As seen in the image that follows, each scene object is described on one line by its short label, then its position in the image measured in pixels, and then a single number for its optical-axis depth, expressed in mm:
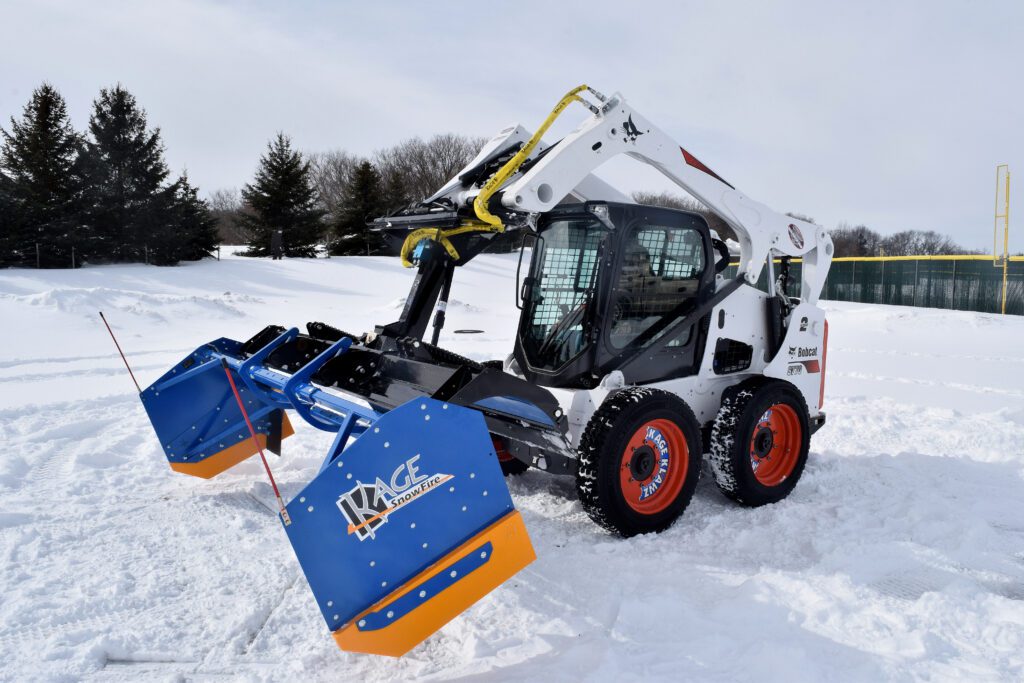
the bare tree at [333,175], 48938
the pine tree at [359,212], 31750
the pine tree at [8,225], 21844
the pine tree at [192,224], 26189
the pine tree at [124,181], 24531
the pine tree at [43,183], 22422
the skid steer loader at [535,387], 2713
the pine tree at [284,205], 29938
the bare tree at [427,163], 43562
